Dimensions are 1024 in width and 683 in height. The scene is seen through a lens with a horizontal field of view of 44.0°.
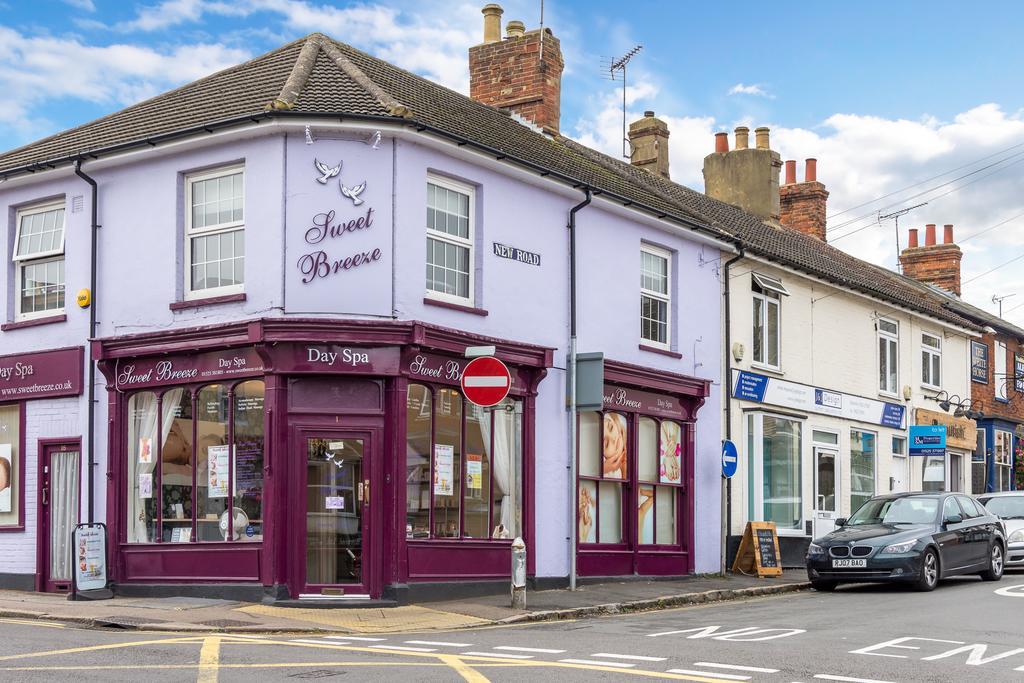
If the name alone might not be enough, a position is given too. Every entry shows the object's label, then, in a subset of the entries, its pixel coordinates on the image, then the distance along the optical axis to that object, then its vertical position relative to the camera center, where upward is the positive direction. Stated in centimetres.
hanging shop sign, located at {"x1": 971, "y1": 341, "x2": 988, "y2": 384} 3466 +185
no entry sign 1559 +60
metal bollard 1561 -178
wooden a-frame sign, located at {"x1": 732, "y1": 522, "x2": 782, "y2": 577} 2284 -221
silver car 2367 -165
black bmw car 1869 -174
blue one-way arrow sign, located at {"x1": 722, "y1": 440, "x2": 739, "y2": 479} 2239 -51
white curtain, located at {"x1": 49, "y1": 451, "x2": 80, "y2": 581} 1819 -110
